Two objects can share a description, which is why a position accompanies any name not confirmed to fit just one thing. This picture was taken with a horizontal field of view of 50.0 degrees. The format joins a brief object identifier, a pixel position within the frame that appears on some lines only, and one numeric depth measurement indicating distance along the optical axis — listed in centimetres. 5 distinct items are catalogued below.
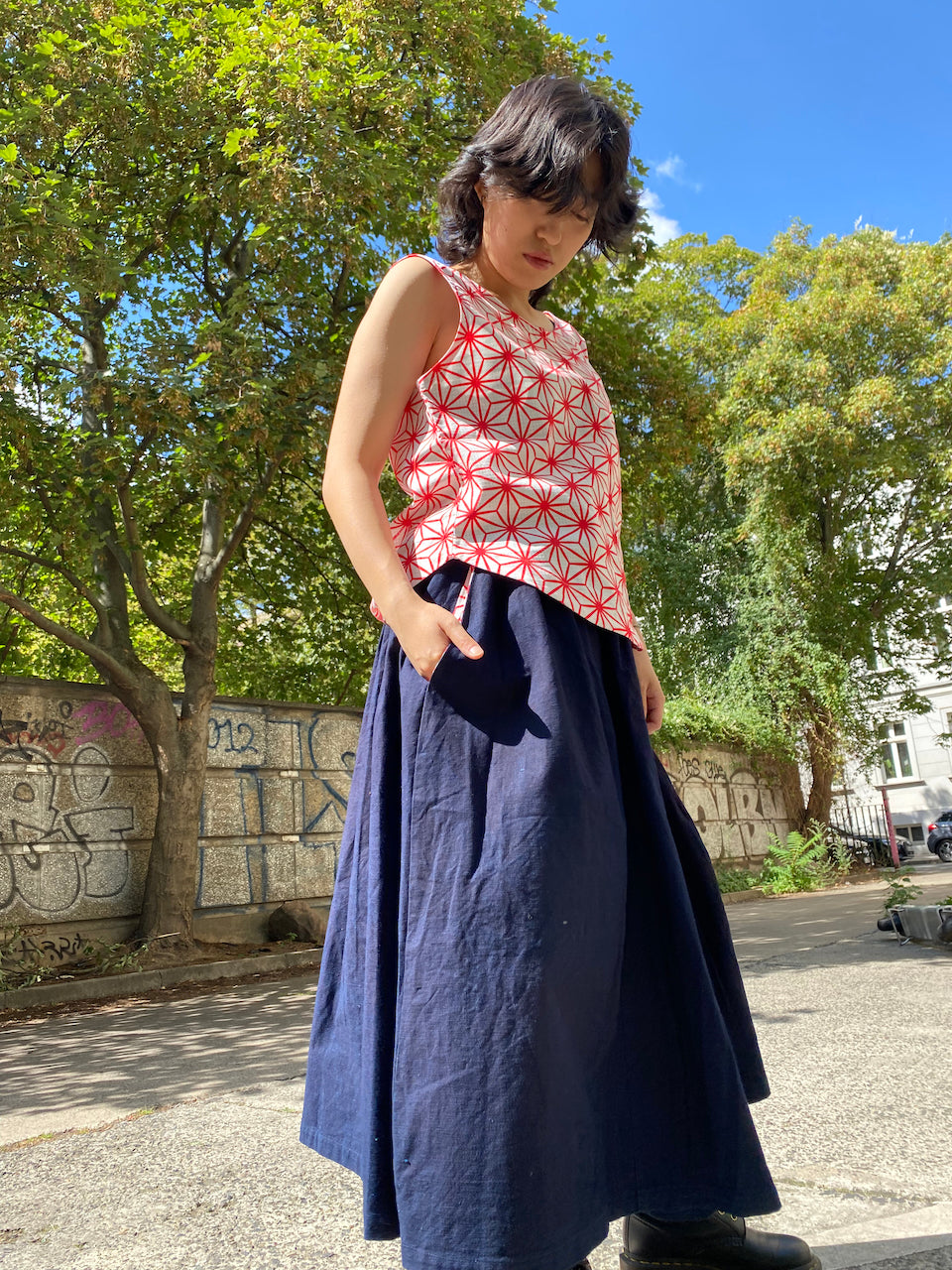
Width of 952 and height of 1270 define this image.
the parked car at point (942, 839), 2727
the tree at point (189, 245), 759
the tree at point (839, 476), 1850
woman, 127
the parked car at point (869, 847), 2106
